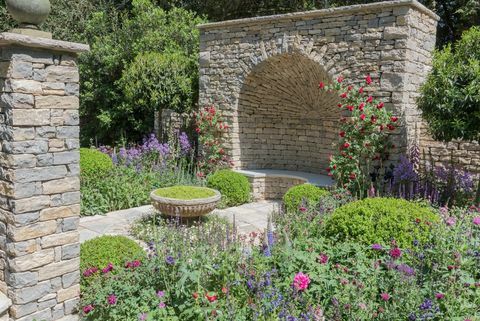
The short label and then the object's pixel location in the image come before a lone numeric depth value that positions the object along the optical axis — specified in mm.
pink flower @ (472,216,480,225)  3413
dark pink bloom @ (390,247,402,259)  3010
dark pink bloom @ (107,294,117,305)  2875
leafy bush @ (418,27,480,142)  4840
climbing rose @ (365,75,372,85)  6090
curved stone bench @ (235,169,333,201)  7867
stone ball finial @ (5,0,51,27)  2984
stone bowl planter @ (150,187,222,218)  5340
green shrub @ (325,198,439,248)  3545
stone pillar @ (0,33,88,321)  2951
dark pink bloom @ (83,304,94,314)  2924
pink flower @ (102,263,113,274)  3259
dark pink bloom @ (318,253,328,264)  3102
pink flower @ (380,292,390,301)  2561
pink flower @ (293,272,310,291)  2639
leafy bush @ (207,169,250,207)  7138
